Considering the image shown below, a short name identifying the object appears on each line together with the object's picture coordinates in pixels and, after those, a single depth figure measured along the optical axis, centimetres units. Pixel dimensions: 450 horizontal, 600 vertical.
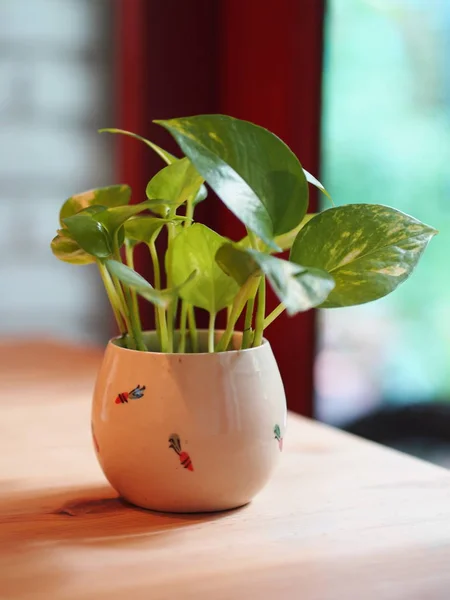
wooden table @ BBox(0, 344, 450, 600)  53
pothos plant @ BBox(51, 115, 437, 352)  53
